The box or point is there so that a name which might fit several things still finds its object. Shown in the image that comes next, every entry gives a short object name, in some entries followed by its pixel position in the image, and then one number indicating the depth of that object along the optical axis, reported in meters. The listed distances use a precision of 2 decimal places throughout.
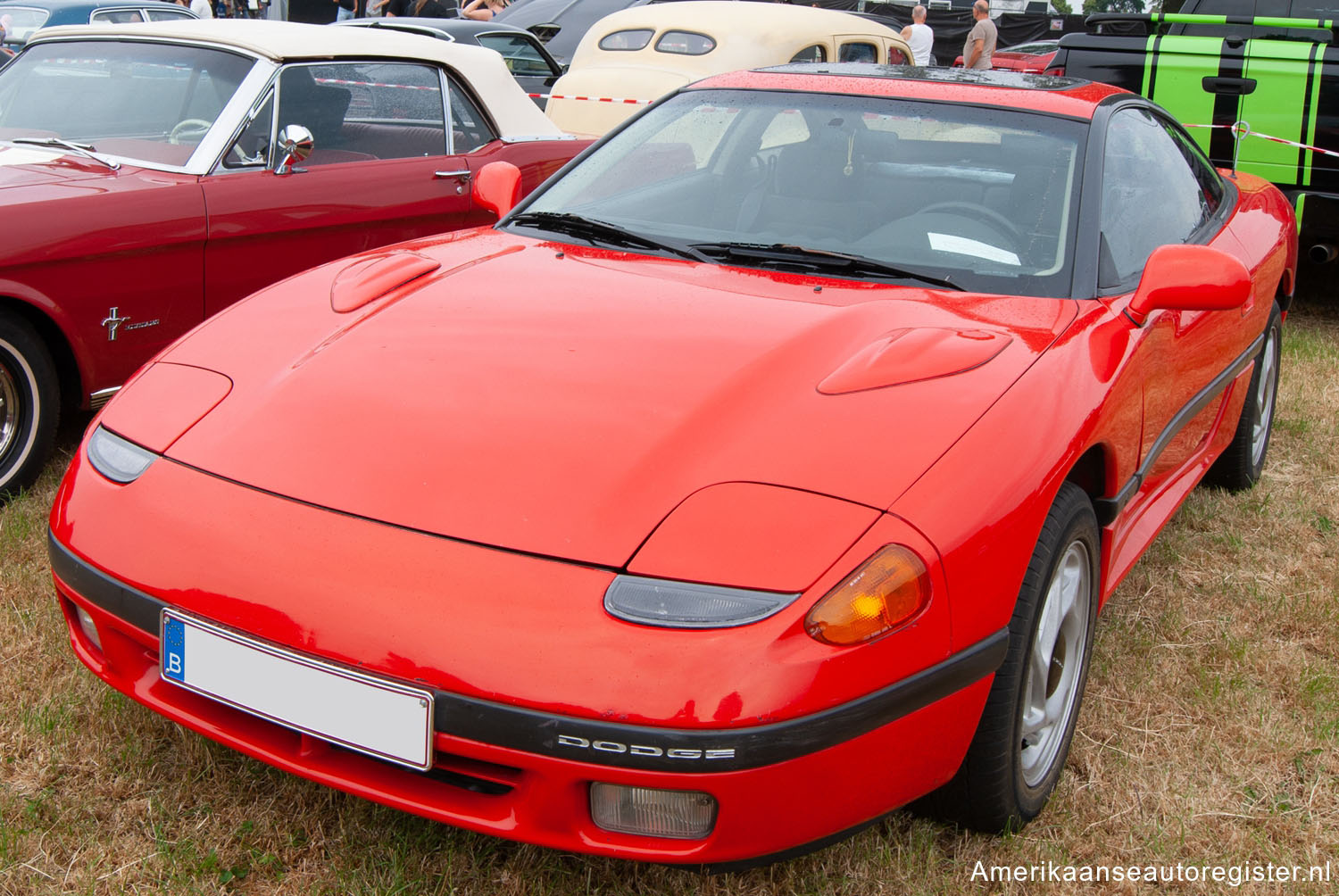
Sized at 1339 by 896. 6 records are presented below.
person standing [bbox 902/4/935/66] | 12.60
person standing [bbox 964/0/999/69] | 12.48
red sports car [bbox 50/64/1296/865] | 1.64
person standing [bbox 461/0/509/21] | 12.81
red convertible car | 3.52
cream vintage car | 8.53
